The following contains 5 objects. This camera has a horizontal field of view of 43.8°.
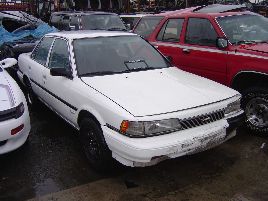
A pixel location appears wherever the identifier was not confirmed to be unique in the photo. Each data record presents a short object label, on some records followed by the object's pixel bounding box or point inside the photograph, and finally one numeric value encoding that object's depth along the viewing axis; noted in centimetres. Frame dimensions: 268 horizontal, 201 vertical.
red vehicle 486
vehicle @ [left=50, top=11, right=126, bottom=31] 1063
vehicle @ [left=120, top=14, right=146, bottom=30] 1201
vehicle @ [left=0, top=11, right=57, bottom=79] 818
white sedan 334
